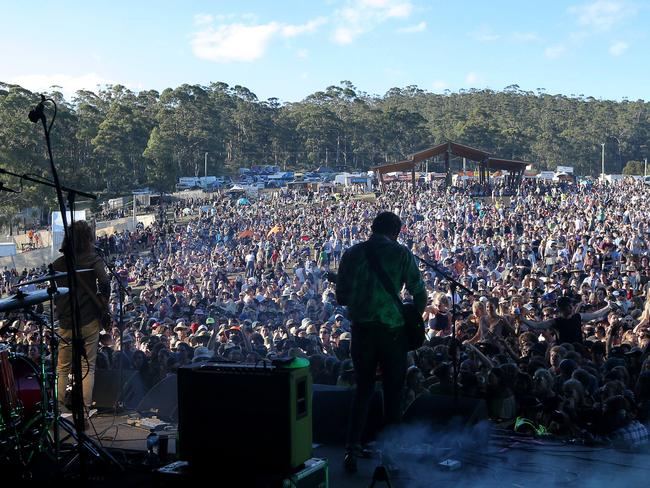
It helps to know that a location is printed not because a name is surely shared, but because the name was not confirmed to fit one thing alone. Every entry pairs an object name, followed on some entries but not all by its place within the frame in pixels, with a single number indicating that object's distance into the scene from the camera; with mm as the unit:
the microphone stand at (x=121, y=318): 4606
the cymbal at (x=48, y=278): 3768
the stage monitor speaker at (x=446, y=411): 4172
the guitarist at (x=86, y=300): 4816
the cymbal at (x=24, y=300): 3609
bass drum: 4039
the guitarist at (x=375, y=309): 3799
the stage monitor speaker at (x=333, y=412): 4355
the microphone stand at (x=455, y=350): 4238
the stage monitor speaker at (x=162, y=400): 5395
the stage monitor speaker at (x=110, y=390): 5594
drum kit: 3723
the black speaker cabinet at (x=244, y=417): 3057
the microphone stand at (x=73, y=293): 3353
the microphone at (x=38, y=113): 3566
